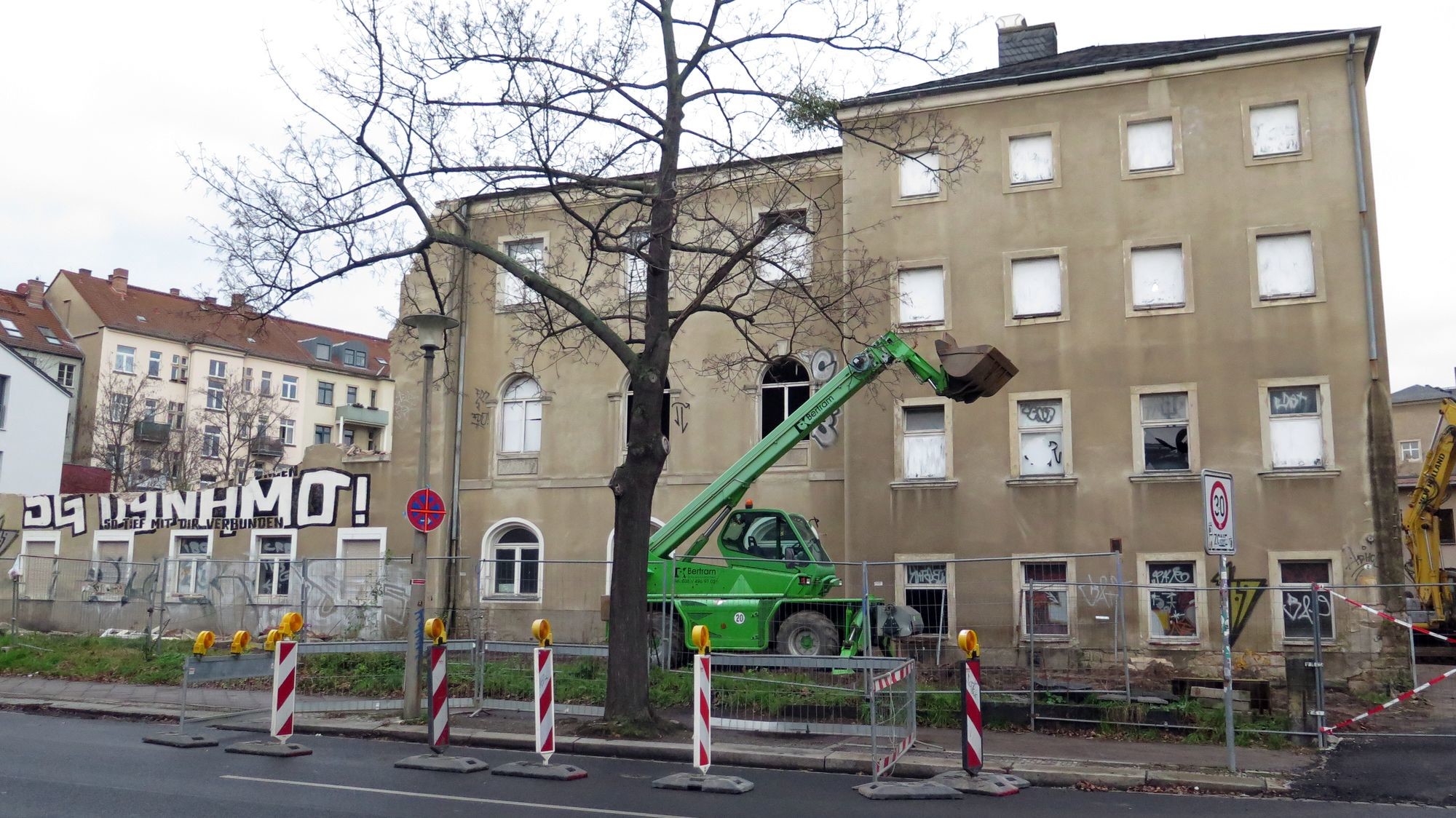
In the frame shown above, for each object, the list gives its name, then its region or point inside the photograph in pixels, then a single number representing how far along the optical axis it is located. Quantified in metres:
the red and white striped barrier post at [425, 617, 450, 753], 11.38
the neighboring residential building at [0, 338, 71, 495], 48.25
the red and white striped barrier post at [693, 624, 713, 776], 10.05
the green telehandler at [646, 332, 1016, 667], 16.73
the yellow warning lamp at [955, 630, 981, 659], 10.27
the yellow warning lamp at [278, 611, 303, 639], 11.64
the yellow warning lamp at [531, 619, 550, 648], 10.91
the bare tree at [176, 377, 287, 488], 54.66
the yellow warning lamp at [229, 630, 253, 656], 12.30
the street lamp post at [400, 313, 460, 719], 13.40
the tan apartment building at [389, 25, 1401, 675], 19.38
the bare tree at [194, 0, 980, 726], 13.26
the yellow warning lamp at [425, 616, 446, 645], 11.64
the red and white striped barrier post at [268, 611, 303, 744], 11.69
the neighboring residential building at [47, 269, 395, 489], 55.91
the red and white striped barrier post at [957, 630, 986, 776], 10.20
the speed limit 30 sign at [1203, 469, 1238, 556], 10.76
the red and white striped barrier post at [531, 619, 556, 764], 10.68
